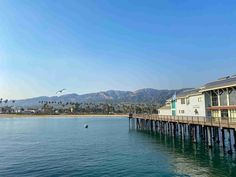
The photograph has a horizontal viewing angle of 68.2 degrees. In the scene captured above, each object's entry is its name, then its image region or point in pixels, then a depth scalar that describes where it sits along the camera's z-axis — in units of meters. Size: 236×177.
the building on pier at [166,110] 48.64
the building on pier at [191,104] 33.48
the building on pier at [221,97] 27.09
